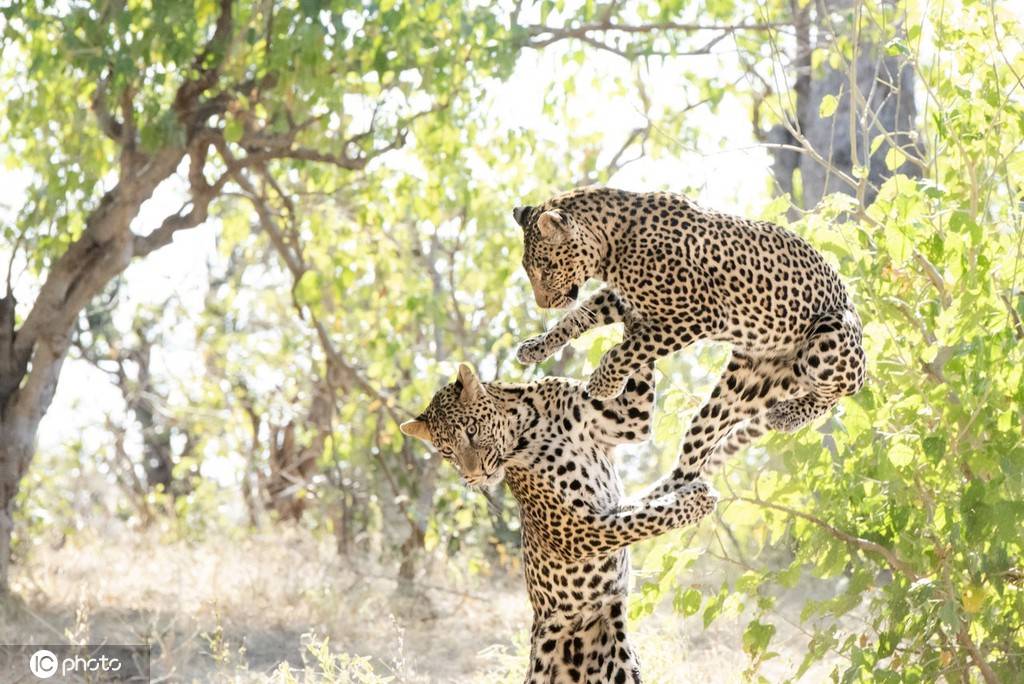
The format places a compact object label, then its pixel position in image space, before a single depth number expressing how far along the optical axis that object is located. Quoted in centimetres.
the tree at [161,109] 1672
